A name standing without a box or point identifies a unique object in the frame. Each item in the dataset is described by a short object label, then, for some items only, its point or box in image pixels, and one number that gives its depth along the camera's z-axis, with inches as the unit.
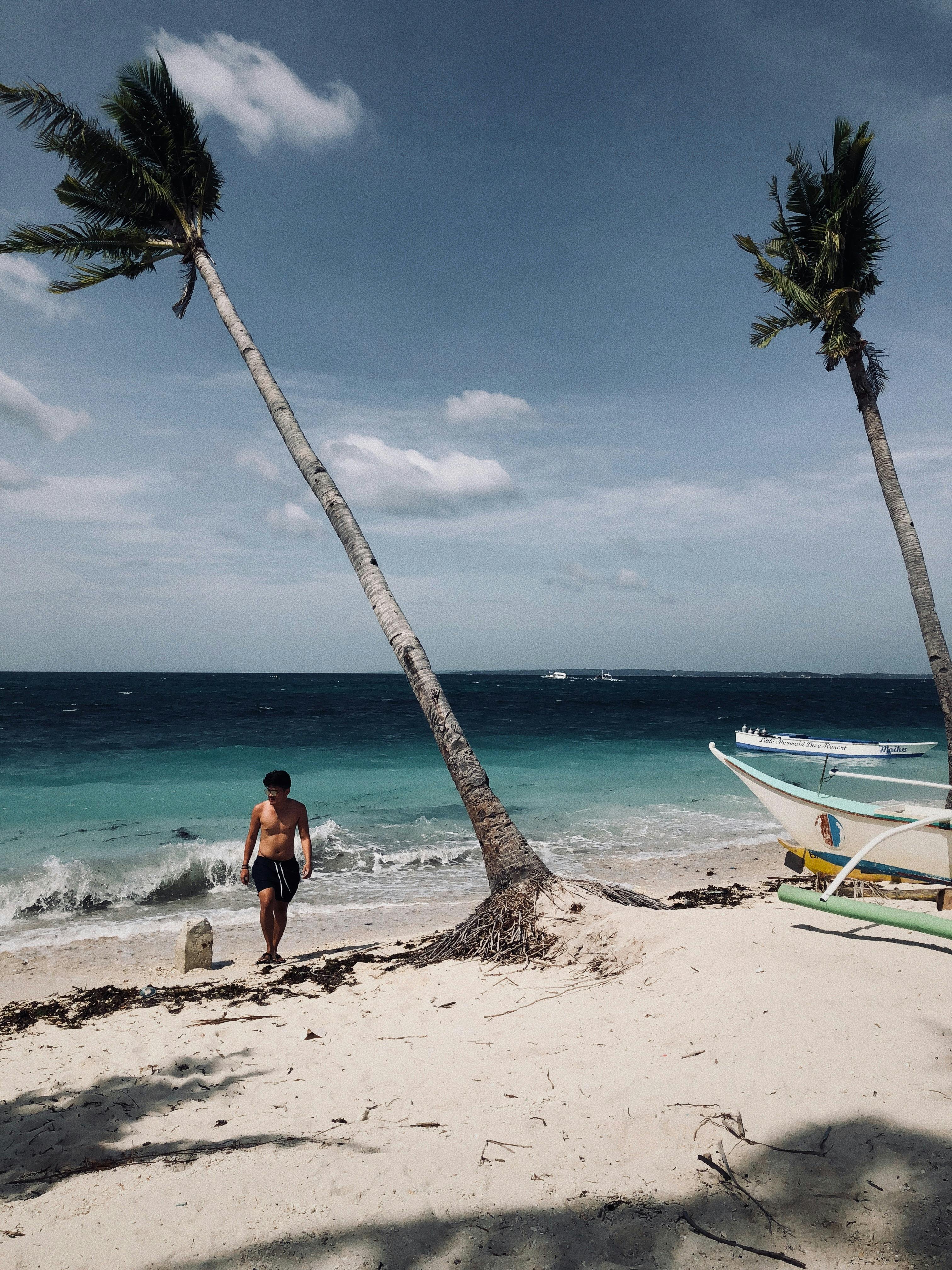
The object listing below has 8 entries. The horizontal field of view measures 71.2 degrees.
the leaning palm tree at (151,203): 306.2
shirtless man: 251.1
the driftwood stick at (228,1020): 186.1
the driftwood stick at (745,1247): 84.6
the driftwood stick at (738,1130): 104.3
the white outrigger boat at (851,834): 256.5
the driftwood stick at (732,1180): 91.4
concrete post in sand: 250.8
